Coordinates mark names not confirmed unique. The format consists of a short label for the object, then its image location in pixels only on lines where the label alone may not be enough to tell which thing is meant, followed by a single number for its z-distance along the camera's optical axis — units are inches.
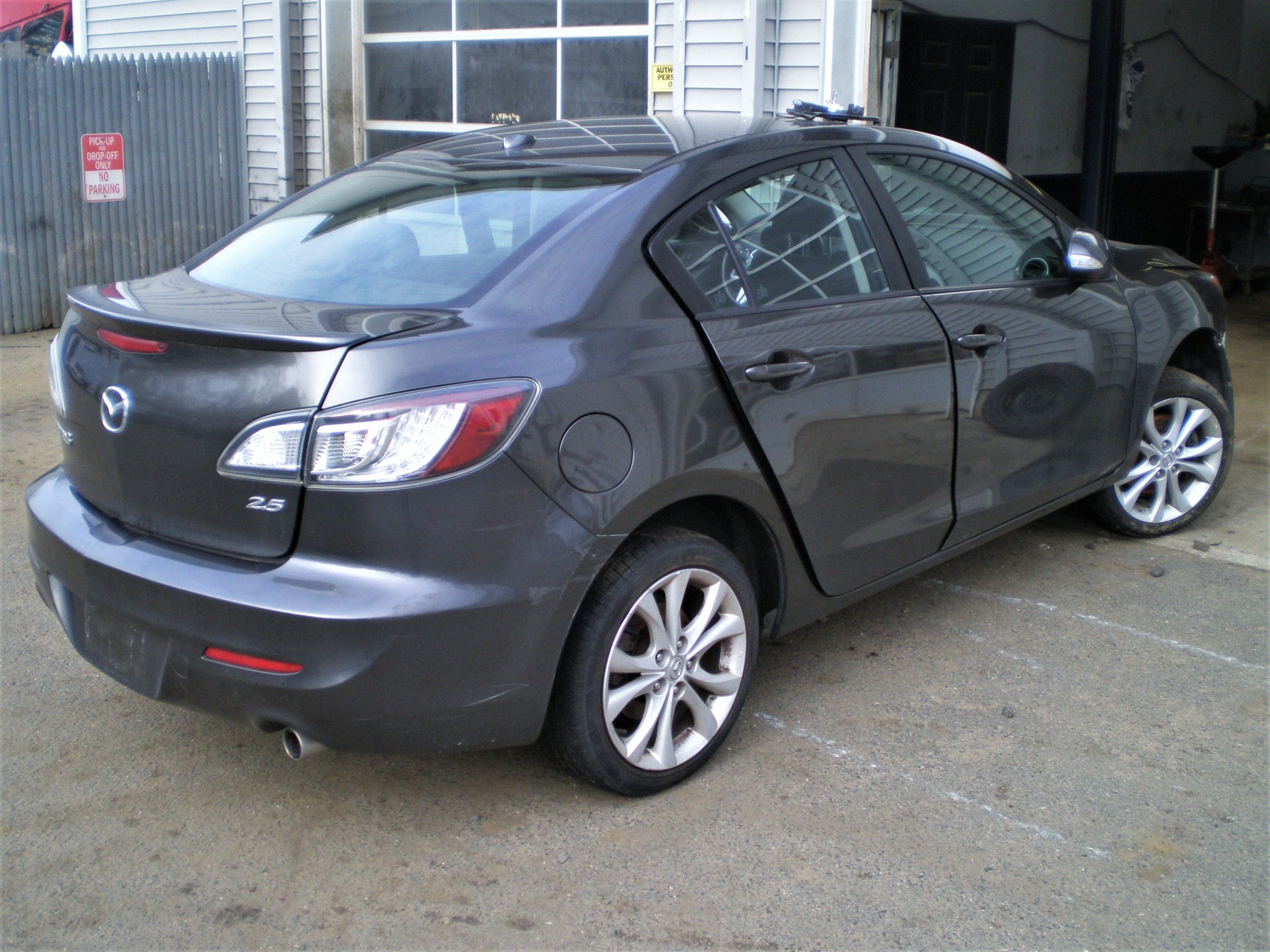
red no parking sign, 369.4
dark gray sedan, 99.3
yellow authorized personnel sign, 311.7
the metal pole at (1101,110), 323.6
